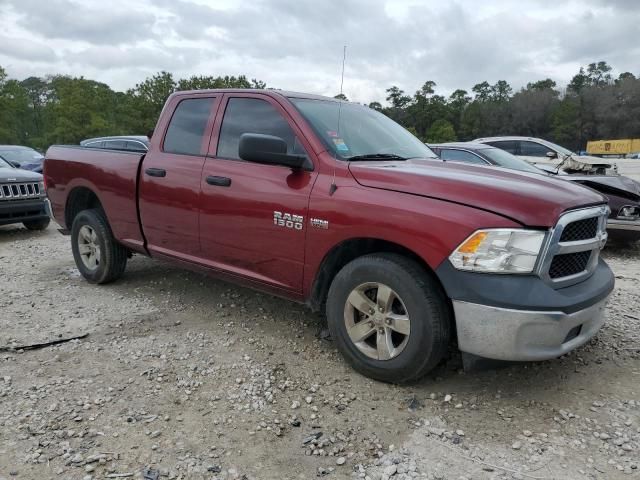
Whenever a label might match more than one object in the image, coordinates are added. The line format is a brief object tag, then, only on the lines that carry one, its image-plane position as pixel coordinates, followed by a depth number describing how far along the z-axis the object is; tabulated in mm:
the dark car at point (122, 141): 12005
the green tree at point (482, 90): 96831
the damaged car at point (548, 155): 9141
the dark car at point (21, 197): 8070
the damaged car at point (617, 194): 6535
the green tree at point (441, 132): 68938
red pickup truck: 2666
